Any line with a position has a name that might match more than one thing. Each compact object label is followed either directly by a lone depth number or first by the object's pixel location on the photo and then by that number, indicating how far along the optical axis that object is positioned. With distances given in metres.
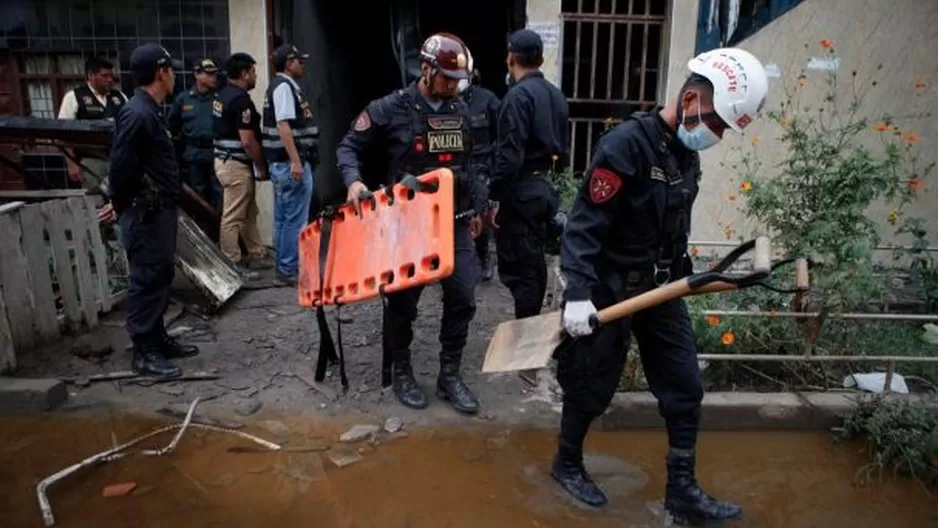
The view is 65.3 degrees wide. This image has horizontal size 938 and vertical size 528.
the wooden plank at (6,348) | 4.08
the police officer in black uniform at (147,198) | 3.98
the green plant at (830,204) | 3.80
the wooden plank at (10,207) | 4.22
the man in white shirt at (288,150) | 5.61
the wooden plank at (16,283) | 4.18
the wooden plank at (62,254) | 4.57
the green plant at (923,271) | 4.84
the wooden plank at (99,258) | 5.00
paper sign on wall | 6.59
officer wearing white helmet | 2.69
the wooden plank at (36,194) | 5.50
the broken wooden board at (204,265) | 5.24
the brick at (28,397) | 3.84
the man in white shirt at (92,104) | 6.17
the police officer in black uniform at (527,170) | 4.12
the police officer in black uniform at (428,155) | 3.85
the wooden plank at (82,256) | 4.80
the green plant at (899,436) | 3.44
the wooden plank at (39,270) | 4.38
